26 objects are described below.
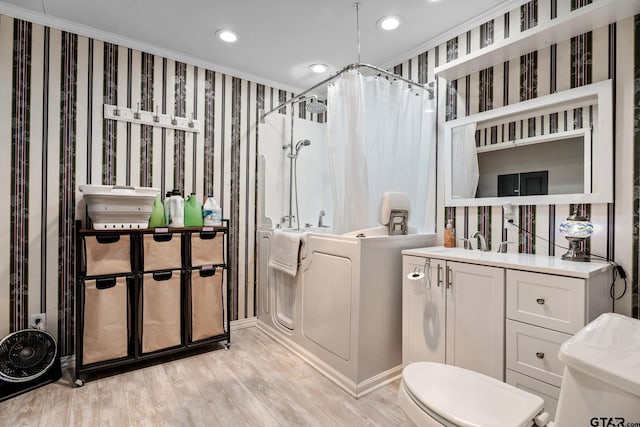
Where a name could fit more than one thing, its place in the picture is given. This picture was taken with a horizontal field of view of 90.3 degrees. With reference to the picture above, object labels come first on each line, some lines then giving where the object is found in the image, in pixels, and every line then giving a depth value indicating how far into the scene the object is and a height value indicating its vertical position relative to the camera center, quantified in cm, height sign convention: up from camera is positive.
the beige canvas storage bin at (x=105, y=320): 205 -72
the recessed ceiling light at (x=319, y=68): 294 +135
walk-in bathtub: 197 -64
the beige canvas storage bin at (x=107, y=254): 205 -28
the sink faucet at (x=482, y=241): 212 -19
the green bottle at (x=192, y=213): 258 -1
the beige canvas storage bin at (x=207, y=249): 245 -29
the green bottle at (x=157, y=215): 240 -3
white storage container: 205 +4
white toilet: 69 -47
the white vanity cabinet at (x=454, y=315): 162 -57
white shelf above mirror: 156 +100
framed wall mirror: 169 +38
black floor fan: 194 -96
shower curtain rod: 211 +96
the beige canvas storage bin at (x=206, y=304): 245 -73
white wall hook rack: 246 +76
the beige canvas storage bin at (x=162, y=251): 225 -29
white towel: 247 -32
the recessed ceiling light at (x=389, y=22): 219 +134
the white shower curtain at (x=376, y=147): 217 +47
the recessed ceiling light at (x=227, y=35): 239 +135
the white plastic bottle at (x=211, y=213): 264 -1
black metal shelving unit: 204 -51
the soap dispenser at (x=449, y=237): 229 -18
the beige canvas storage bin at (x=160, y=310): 224 -72
